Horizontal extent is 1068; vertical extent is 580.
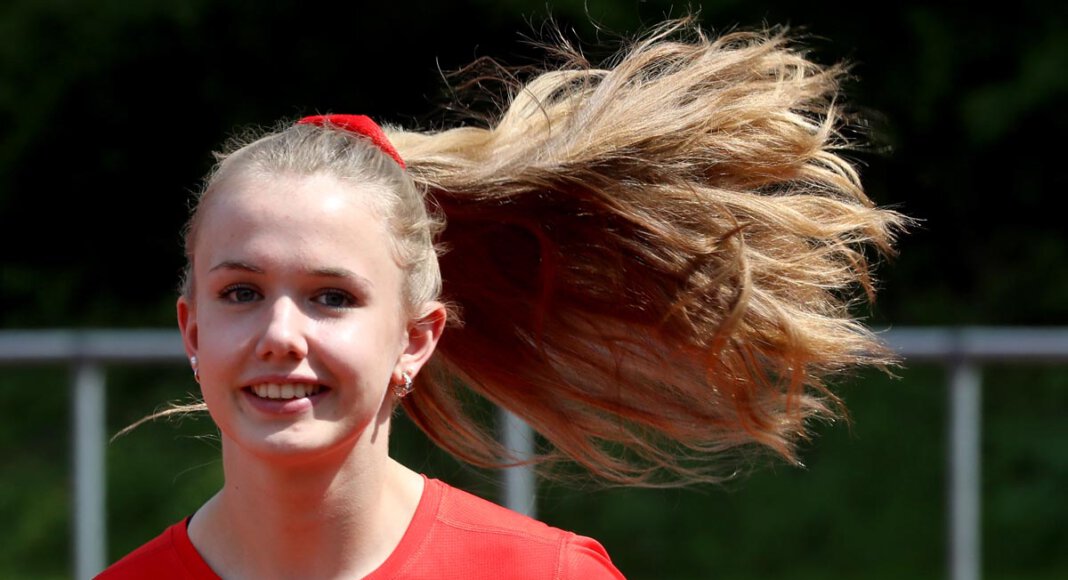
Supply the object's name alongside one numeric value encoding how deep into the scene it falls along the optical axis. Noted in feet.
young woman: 16.10
